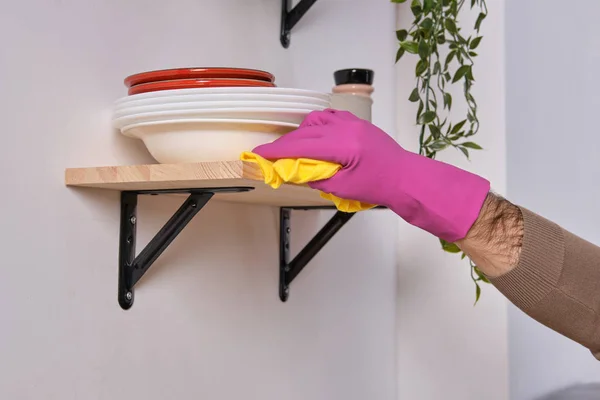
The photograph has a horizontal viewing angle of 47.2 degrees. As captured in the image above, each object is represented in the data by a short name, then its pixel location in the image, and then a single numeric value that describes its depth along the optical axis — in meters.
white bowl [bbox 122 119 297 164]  0.77
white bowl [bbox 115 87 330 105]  0.74
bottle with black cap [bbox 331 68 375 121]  0.90
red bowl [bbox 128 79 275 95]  0.76
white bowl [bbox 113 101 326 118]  0.74
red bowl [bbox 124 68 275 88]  0.77
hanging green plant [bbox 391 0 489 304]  1.16
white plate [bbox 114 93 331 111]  0.74
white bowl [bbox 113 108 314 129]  0.74
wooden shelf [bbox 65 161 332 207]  0.69
